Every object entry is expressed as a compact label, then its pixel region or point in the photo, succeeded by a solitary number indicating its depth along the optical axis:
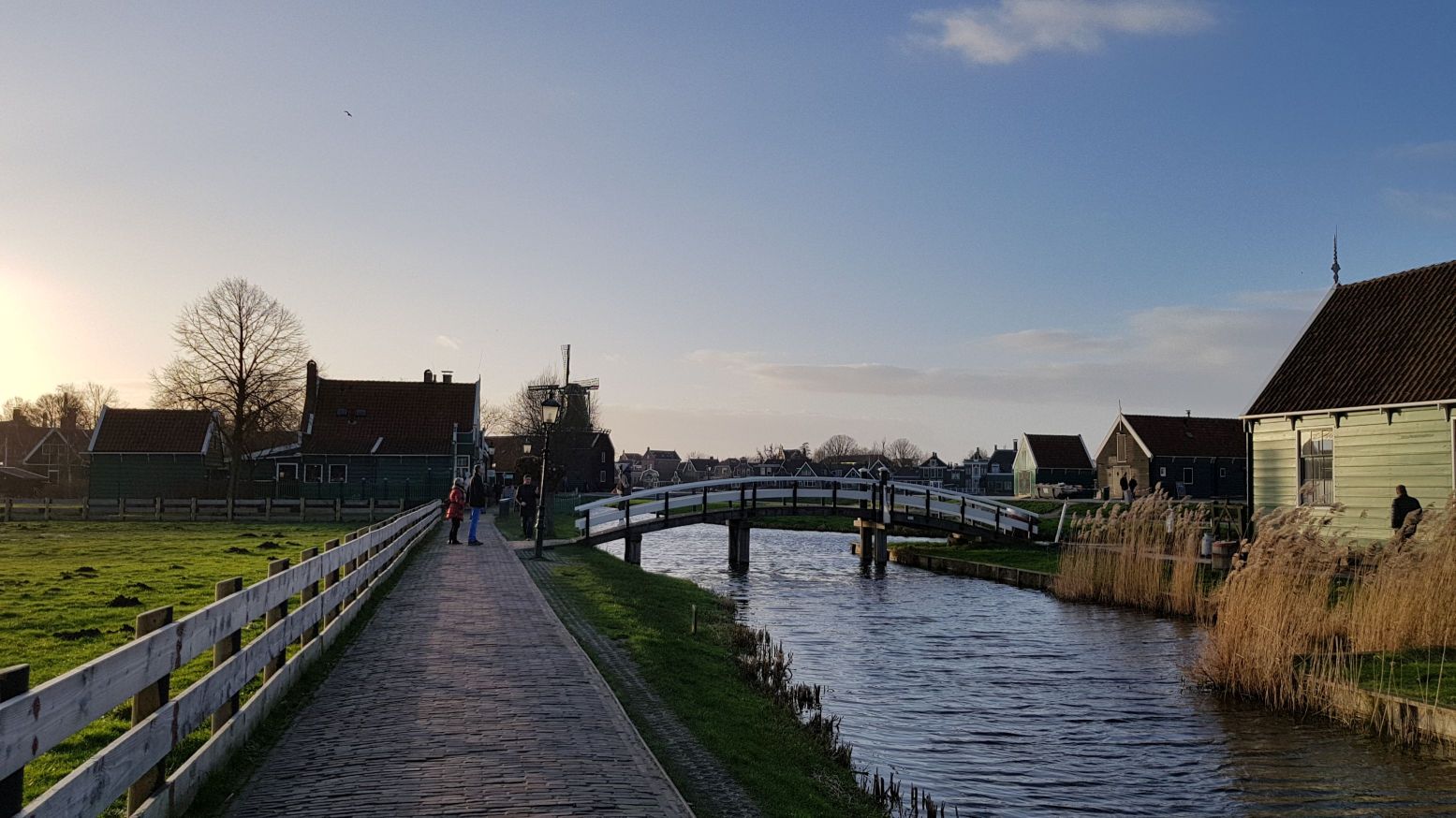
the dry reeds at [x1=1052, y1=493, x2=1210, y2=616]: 19.42
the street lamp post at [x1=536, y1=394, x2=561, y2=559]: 24.36
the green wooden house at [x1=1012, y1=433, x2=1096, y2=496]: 82.75
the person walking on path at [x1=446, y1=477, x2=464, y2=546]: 27.58
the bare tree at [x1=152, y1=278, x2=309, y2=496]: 52.56
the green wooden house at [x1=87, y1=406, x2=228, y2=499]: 53.47
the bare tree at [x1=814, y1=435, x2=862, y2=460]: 175.00
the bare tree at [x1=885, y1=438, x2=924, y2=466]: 183.95
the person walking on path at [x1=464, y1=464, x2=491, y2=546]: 27.47
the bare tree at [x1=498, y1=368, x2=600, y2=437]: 86.25
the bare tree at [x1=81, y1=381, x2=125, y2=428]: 123.15
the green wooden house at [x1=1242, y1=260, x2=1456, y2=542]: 20.72
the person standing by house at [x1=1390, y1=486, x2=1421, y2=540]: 18.62
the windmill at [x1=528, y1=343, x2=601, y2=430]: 85.56
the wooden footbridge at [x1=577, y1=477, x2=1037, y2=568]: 33.31
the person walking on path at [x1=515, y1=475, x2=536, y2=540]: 32.75
